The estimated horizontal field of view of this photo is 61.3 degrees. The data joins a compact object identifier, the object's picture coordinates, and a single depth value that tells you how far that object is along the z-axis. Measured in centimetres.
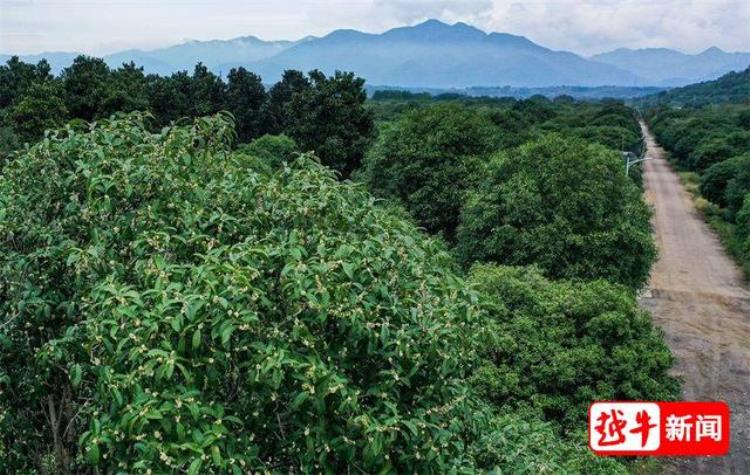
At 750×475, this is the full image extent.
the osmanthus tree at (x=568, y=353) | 1090
